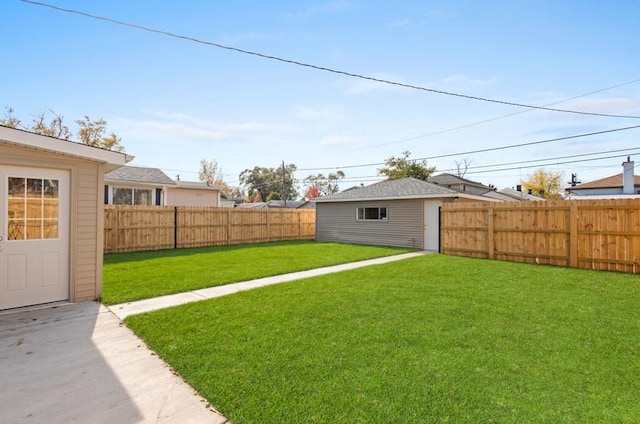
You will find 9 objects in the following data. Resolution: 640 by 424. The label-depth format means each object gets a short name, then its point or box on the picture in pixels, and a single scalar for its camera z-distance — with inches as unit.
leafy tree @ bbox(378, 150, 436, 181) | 1272.1
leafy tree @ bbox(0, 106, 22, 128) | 815.1
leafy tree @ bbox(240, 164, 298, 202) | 2212.1
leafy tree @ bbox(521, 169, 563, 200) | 1684.3
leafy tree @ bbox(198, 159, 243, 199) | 1726.3
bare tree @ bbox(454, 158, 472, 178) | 1464.9
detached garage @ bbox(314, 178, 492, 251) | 524.1
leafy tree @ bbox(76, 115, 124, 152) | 942.4
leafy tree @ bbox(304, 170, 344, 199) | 2406.5
